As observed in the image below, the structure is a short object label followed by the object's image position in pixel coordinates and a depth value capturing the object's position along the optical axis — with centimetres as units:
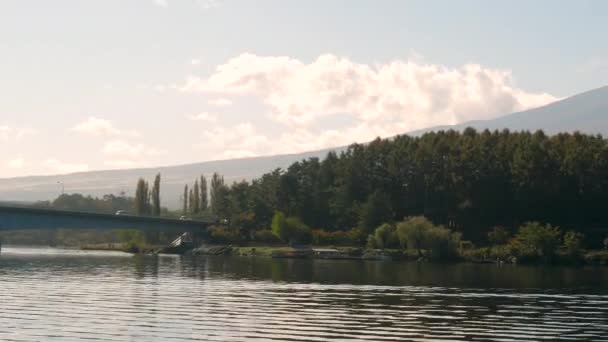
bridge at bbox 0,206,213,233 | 15938
